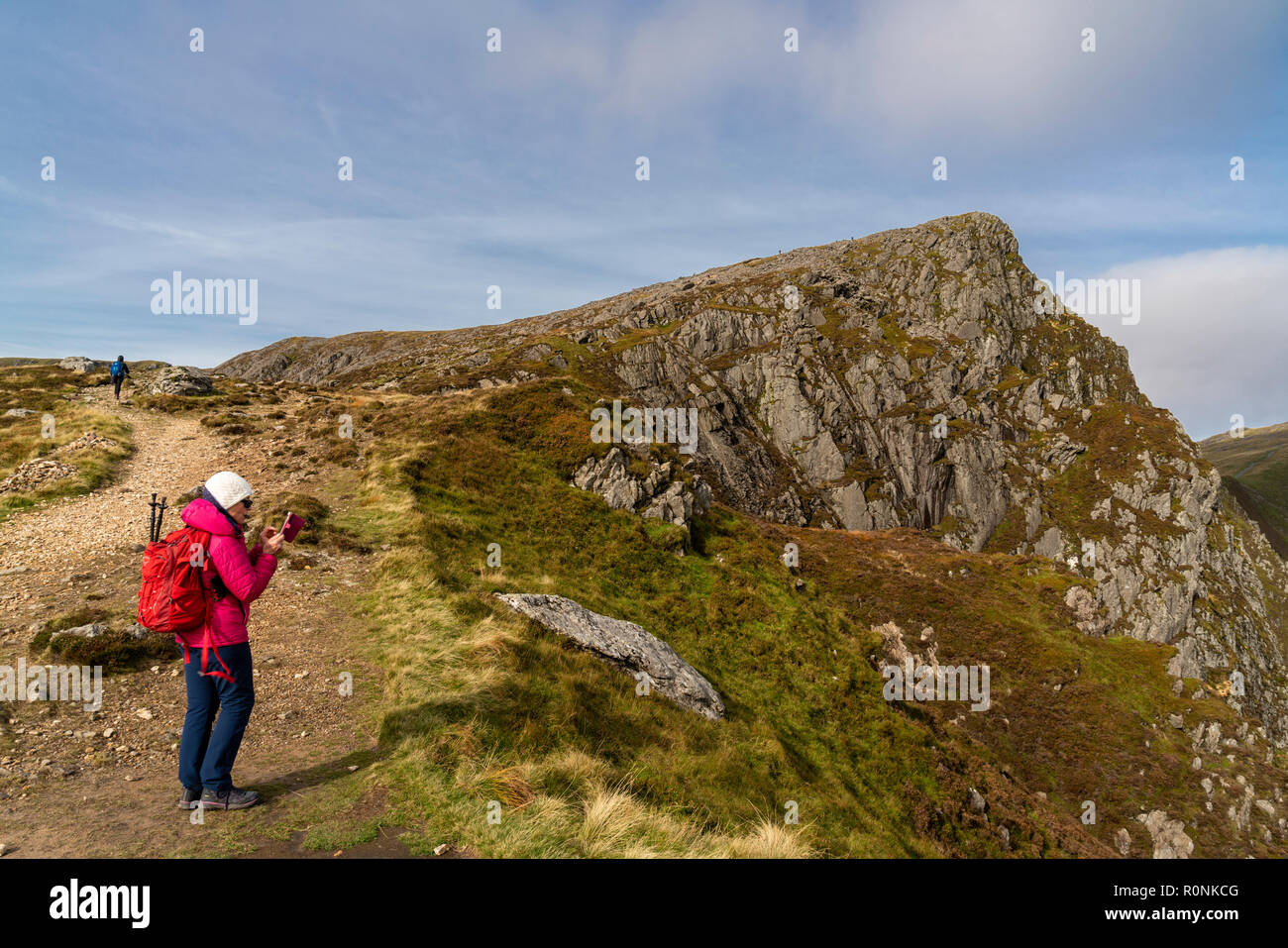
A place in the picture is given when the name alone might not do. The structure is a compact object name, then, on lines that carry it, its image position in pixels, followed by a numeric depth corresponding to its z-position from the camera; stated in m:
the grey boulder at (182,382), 39.55
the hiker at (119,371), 34.94
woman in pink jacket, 6.19
